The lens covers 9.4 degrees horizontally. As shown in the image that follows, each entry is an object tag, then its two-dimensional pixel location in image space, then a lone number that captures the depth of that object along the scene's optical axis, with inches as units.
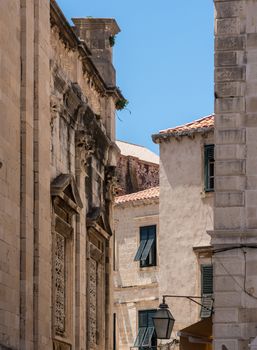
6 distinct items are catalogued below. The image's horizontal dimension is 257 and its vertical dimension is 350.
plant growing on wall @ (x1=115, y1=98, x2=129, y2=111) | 1411.5
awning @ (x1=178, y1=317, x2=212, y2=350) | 1053.2
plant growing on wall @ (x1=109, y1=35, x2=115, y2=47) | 1358.3
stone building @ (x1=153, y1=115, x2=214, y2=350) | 1583.4
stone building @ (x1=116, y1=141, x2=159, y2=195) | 2175.2
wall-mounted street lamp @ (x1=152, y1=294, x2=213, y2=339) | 954.7
